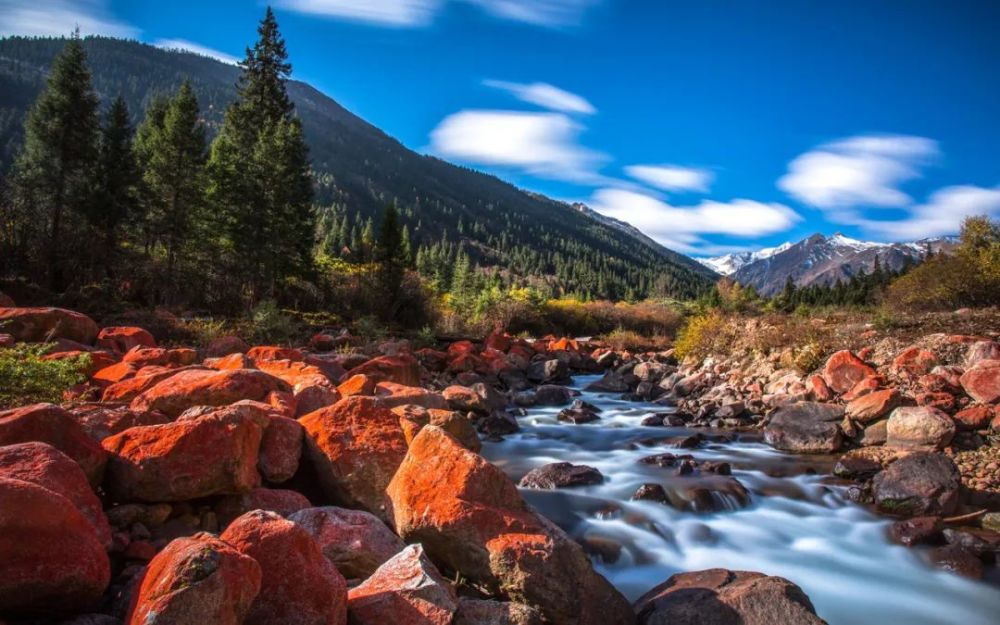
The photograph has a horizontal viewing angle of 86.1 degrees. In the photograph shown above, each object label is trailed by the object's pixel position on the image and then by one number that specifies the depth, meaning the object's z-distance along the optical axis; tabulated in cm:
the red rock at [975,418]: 928
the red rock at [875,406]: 1023
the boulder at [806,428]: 1032
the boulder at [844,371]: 1175
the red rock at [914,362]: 1113
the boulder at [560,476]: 868
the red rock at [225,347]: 1162
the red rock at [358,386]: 797
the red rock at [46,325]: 984
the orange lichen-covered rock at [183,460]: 402
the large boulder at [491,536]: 379
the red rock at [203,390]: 591
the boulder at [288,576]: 286
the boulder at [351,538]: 381
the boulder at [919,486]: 720
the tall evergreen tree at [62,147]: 2386
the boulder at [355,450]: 506
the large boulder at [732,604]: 398
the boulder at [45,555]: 255
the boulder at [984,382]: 966
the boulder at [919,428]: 911
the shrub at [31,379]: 501
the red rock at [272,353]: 1008
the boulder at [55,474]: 311
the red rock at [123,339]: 1073
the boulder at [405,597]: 308
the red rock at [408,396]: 777
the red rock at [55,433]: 367
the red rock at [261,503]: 438
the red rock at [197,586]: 235
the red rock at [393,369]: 1048
